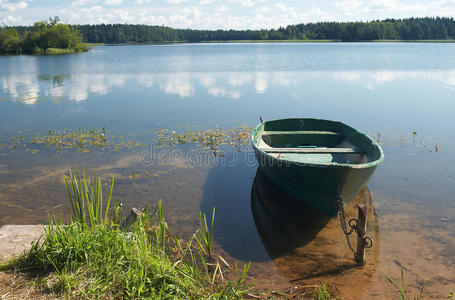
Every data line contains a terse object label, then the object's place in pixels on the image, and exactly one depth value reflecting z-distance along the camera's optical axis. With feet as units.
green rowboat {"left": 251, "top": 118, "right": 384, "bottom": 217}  18.88
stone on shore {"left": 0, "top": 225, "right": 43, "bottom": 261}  13.69
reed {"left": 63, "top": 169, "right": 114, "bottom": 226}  13.33
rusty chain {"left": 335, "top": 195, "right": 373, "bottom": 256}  17.48
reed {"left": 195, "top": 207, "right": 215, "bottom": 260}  15.65
